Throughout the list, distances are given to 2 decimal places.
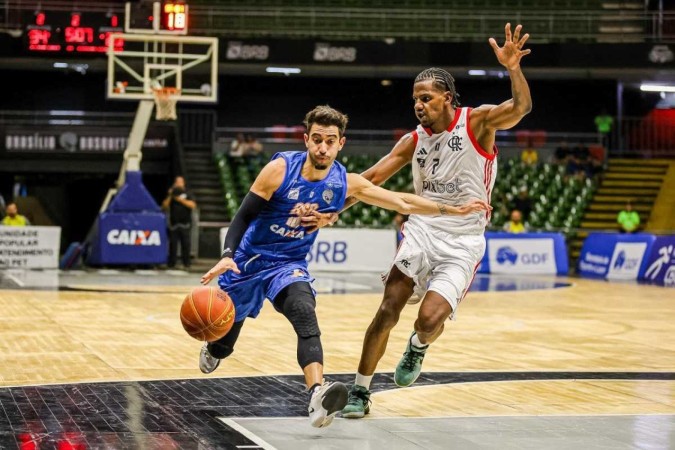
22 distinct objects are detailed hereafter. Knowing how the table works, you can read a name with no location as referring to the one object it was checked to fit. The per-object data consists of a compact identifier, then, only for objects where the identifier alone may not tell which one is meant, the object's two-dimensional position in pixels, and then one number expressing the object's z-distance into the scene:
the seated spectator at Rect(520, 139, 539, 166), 32.47
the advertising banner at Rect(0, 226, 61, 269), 23.58
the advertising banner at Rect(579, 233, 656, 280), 23.91
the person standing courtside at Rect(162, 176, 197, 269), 23.67
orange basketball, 6.56
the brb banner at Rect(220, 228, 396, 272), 25.12
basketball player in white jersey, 7.16
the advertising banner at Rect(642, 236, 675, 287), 22.89
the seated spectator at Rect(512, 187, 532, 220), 27.91
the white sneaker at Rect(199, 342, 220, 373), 7.54
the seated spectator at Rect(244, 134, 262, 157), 32.19
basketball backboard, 23.03
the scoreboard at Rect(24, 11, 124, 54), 25.44
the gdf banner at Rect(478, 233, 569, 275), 25.45
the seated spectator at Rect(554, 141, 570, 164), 32.75
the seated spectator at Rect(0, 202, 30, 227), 24.12
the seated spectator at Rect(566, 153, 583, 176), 32.03
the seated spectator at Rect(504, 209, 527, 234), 25.23
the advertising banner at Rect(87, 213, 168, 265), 23.77
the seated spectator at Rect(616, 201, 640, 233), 27.59
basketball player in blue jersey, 6.57
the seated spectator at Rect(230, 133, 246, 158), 32.12
